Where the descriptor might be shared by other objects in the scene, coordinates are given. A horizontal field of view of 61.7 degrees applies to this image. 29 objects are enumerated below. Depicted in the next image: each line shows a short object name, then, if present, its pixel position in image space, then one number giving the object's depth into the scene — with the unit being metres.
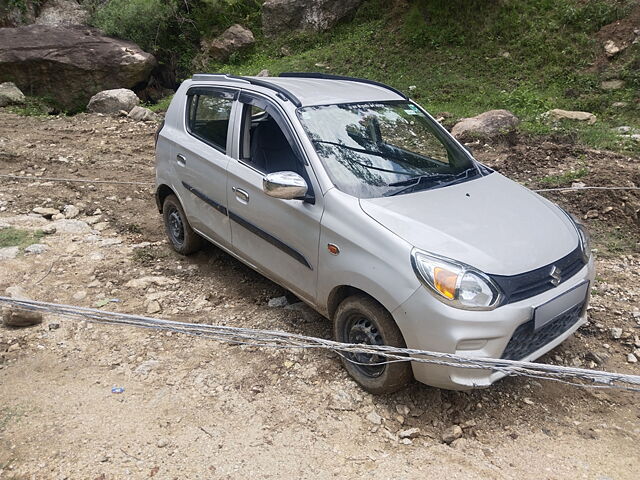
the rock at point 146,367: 3.60
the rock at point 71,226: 5.81
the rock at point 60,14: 15.43
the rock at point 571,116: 8.18
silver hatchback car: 2.86
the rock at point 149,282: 4.77
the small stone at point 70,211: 6.26
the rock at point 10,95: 11.83
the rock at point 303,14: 14.14
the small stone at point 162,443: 2.96
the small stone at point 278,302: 4.40
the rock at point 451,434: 3.04
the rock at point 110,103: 11.72
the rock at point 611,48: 9.33
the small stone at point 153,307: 4.37
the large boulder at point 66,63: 12.67
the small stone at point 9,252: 5.12
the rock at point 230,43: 14.64
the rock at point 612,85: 8.84
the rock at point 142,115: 10.77
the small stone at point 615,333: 3.84
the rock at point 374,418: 3.16
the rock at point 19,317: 4.00
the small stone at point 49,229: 5.69
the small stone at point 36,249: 5.23
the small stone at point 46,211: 6.23
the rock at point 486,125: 7.97
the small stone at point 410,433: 3.07
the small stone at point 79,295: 4.54
